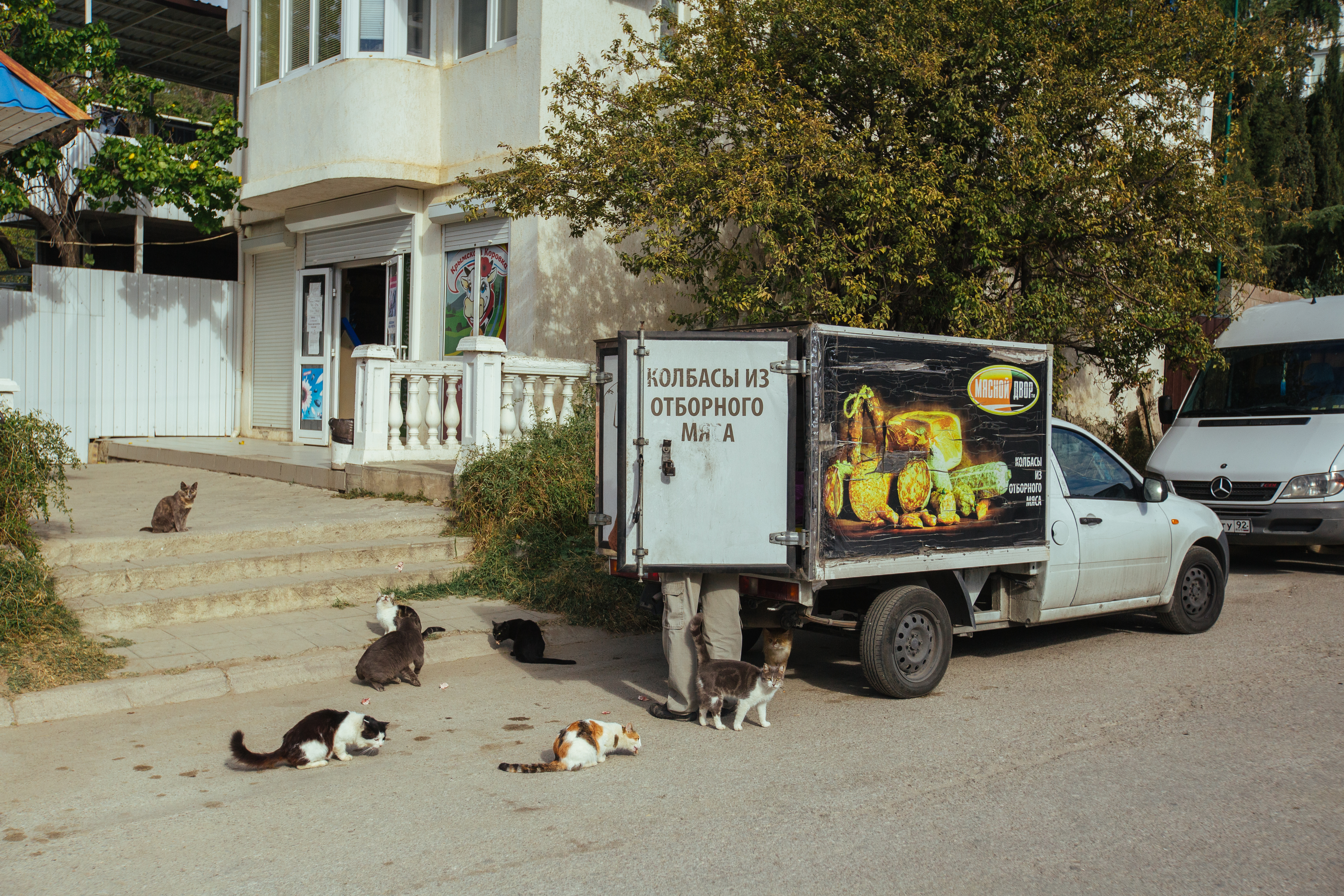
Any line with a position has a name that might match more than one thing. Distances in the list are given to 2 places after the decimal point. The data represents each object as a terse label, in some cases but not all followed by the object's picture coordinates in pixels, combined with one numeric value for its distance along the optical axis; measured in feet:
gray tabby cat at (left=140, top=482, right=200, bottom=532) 28.81
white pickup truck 19.19
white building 43.16
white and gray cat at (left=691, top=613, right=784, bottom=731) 18.58
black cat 23.59
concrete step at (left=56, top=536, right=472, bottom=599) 25.43
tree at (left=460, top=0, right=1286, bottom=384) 32.76
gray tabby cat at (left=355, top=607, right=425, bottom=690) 21.13
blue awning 26.43
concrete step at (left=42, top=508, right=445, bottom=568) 26.99
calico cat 16.60
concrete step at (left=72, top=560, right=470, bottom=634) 24.00
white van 35.22
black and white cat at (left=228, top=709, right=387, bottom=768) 16.72
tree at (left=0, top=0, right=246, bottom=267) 41.55
